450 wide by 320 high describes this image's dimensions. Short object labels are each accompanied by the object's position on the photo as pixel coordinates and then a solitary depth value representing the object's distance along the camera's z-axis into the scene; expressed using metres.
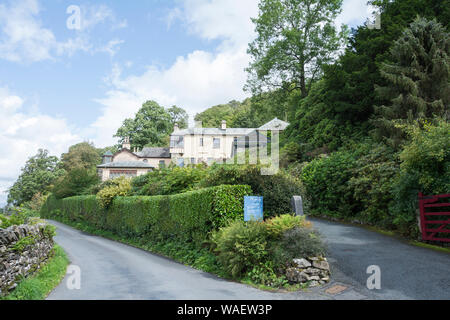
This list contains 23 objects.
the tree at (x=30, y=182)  56.59
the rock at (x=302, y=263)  8.24
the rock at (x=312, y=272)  8.16
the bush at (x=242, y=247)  8.82
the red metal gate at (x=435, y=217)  10.82
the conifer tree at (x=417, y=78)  15.91
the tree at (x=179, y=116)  73.75
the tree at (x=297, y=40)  30.88
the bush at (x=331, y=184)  17.42
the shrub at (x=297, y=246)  8.48
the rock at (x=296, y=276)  8.08
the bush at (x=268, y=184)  11.84
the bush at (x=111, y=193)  21.75
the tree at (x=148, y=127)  66.25
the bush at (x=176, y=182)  16.94
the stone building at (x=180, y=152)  49.00
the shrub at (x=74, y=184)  34.31
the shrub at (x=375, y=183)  14.27
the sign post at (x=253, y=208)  10.51
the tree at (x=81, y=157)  63.69
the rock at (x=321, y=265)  8.25
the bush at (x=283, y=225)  8.92
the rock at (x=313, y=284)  7.97
